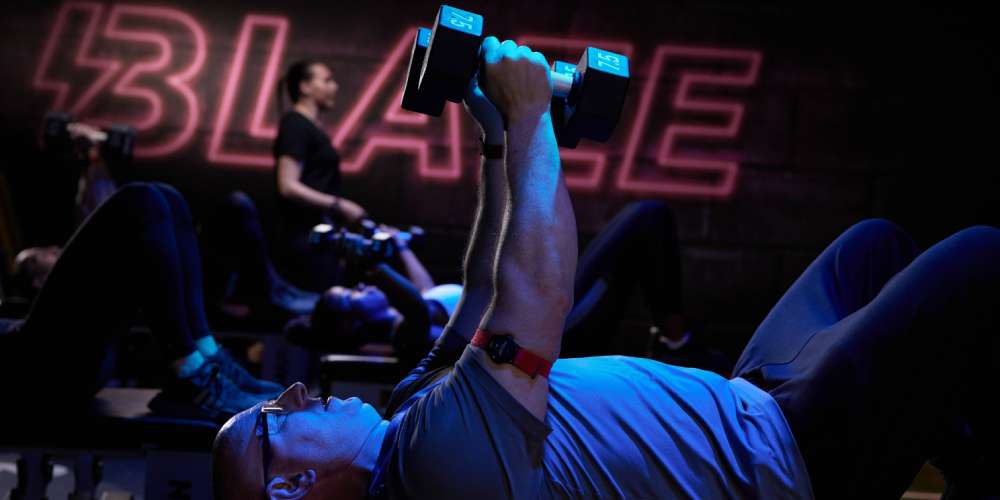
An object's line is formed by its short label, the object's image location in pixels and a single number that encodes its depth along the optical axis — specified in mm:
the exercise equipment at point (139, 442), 1813
